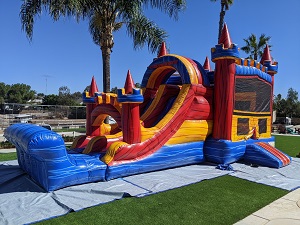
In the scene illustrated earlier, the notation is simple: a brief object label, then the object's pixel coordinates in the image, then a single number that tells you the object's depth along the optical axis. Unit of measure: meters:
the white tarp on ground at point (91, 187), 3.98
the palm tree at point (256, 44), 23.03
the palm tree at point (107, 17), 9.02
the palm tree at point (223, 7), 16.20
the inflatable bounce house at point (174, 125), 5.43
